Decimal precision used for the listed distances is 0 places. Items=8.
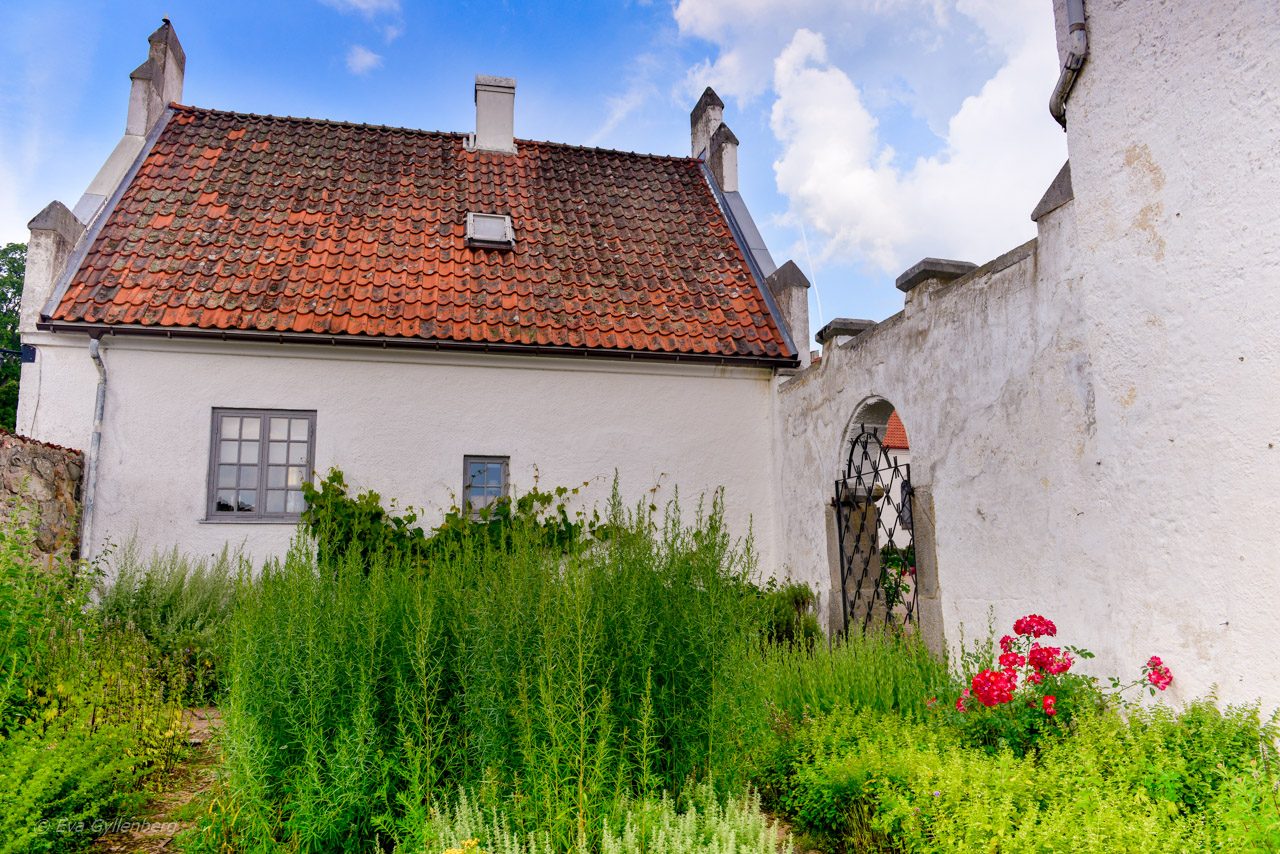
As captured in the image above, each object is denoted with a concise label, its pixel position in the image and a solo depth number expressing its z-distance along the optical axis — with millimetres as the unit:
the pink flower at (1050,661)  4199
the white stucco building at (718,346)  4070
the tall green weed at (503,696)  3326
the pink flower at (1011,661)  4320
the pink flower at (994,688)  4043
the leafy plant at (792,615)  7789
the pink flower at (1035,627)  4418
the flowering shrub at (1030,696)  4070
